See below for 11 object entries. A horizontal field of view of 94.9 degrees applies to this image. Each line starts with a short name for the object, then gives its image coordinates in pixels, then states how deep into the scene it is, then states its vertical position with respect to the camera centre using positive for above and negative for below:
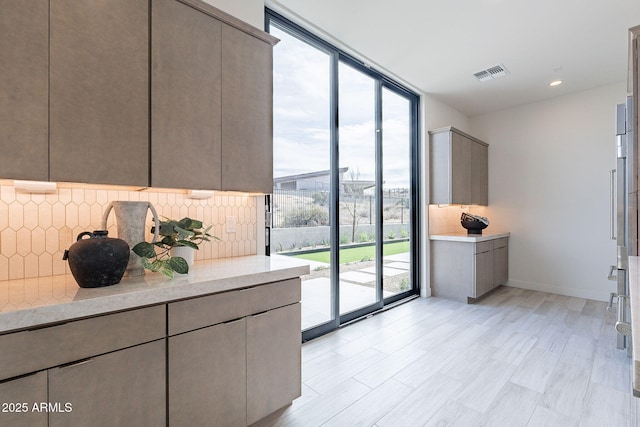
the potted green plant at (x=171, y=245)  1.47 -0.16
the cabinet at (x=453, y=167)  4.29 +0.72
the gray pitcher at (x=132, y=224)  1.55 -0.05
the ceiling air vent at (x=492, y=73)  3.60 +1.80
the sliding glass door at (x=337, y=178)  2.79 +0.41
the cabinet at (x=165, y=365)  1.05 -0.66
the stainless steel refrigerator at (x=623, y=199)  2.36 +0.13
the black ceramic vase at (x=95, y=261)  1.28 -0.20
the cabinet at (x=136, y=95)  1.28 +0.64
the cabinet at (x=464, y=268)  3.99 -0.77
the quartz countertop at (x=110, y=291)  1.05 -0.33
